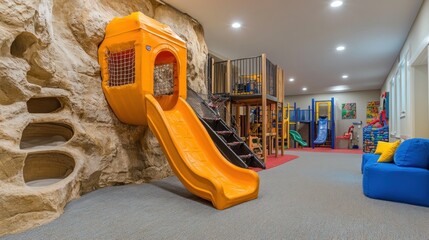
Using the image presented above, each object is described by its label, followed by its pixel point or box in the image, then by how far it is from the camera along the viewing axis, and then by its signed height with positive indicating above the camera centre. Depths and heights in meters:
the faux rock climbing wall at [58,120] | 2.30 +0.02
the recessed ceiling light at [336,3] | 4.50 +2.14
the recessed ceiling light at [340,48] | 6.92 +2.06
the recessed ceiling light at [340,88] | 12.93 +1.75
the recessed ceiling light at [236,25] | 5.57 +2.18
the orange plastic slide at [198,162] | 2.80 -0.53
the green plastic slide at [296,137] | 12.05 -0.78
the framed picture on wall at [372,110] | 13.20 +0.58
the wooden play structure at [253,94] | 6.13 +0.72
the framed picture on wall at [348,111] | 13.73 +0.56
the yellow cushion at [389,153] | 3.40 -0.43
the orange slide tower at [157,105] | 3.12 +0.25
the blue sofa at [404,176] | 2.82 -0.65
